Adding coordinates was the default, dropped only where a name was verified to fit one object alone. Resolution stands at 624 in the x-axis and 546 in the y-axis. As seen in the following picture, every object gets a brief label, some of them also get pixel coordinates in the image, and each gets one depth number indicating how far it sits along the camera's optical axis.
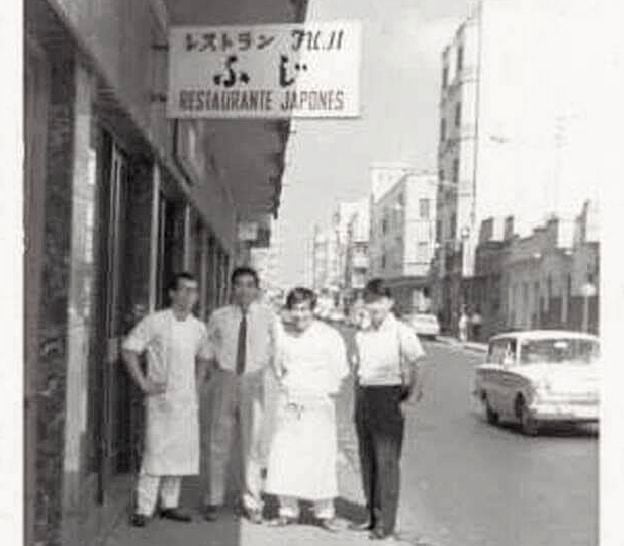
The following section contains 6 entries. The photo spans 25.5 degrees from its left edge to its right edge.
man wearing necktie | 8.08
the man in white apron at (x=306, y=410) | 7.84
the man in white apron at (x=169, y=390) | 7.68
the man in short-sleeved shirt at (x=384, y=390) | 7.74
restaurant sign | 7.91
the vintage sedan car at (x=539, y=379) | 12.63
